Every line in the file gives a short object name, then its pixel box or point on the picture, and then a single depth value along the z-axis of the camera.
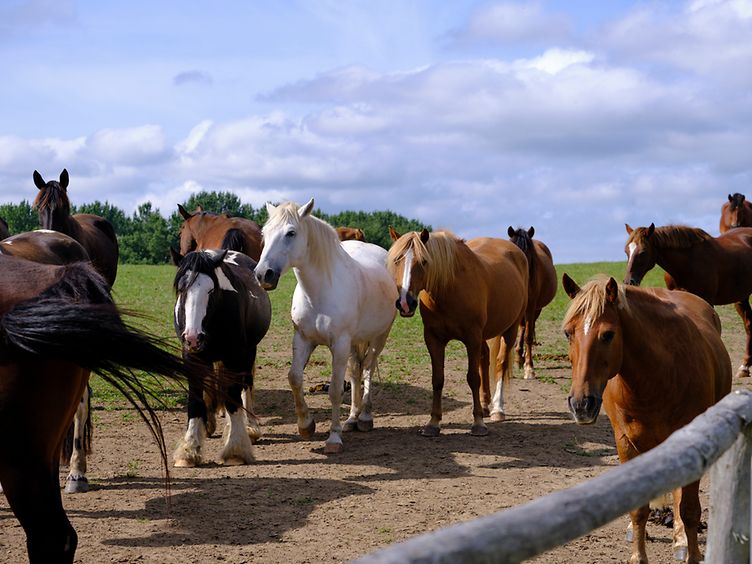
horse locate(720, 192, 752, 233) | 16.09
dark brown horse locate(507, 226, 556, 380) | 12.26
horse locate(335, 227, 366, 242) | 15.16
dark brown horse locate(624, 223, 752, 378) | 12.00
